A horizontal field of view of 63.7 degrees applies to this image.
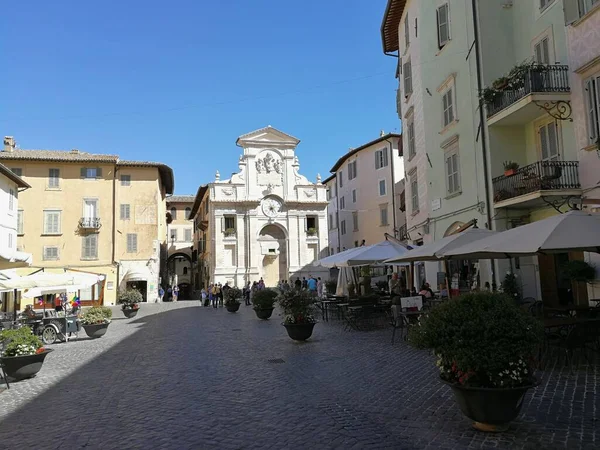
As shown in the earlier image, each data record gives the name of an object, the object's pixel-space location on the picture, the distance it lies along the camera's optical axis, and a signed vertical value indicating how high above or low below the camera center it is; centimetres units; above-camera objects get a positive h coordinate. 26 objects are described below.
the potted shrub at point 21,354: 905 -128
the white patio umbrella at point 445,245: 1097 +73
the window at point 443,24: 1820 +954
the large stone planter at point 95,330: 1561 -146
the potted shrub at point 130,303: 2475 -99
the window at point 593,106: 1160 +401
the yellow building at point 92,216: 3891 +572
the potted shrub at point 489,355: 471 -79
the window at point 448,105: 1803 +646
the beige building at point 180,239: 6938 +624
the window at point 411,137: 2311 +675
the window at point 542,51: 1388 +648
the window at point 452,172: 1779 +386
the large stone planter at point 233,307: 2630 -141
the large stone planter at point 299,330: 1218 -128
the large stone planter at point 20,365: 903 -148
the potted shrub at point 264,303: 1956 -92
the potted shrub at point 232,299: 2631 -100
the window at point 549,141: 1359 +377
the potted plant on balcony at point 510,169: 1394 +305
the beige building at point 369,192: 4191 +790
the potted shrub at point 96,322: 1562 -120
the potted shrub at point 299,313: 1221 -86
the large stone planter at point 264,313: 1967 -133
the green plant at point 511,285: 1410 -33
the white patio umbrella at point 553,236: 736 +60
